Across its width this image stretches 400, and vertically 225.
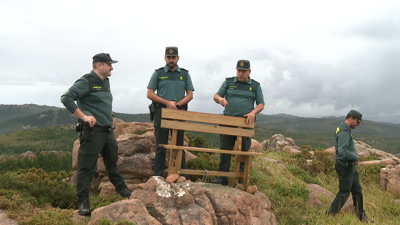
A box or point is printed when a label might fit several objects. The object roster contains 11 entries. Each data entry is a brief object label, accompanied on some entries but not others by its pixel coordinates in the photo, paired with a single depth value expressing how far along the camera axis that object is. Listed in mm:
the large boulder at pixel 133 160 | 7312
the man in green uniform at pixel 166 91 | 6113
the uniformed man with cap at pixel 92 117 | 4820
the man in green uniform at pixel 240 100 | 6254
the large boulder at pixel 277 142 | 20602
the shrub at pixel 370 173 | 11188
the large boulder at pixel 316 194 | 8133
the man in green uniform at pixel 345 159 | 6711
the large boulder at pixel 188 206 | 4141
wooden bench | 5535
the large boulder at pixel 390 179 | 10257
